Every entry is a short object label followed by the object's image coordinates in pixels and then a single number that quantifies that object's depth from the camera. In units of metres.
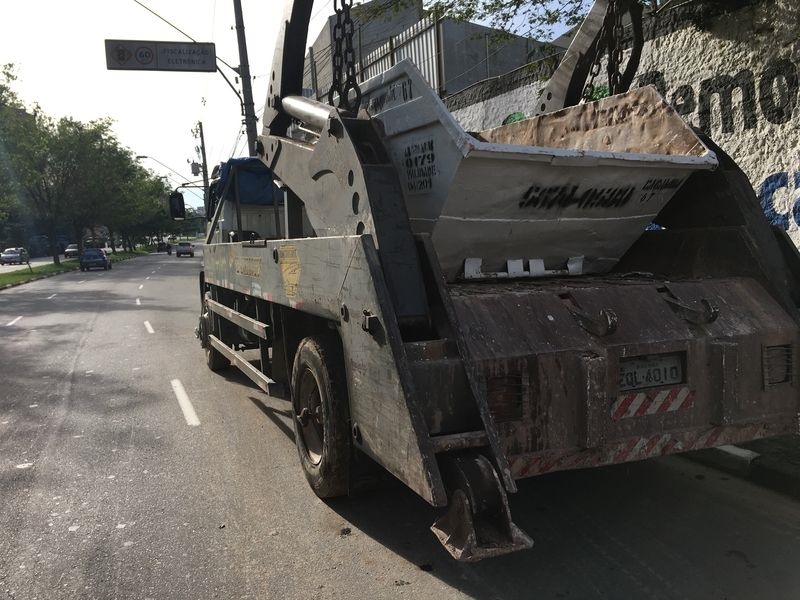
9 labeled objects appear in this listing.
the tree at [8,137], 28.38
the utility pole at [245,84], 16.61
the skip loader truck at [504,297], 2.98
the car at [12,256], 54.00
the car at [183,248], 62.37
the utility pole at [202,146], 44.00
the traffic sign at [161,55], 17.38
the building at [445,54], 15.60
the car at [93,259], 40.31
